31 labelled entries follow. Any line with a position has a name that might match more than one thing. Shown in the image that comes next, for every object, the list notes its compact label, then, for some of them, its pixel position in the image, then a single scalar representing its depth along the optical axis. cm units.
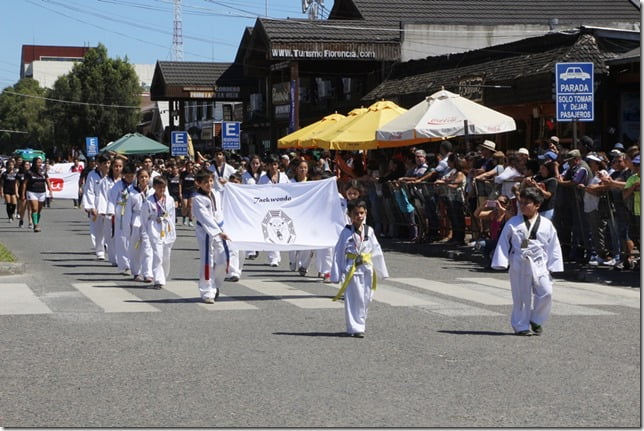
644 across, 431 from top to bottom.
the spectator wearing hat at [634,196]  1659
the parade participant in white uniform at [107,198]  1969
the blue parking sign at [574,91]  1853
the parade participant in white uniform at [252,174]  2099
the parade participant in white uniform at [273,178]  1931
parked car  10112
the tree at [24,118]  11762
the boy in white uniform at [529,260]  1143
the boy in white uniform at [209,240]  1416
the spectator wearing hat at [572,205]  1841
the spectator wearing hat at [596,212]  1784
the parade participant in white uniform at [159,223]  1622
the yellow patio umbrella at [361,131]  2630
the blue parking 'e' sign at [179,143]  4891
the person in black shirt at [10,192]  3447
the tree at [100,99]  8006
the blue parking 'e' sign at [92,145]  6556
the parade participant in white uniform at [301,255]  1795
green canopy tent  4588
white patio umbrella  2347
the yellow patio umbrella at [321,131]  2842
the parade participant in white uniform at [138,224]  1664
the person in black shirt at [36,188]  2958
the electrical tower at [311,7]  5638
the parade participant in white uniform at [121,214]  1844
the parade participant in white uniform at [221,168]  2238
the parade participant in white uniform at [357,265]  1148
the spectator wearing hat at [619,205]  1722
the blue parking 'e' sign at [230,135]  4194
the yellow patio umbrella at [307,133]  2962
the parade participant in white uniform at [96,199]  2064
